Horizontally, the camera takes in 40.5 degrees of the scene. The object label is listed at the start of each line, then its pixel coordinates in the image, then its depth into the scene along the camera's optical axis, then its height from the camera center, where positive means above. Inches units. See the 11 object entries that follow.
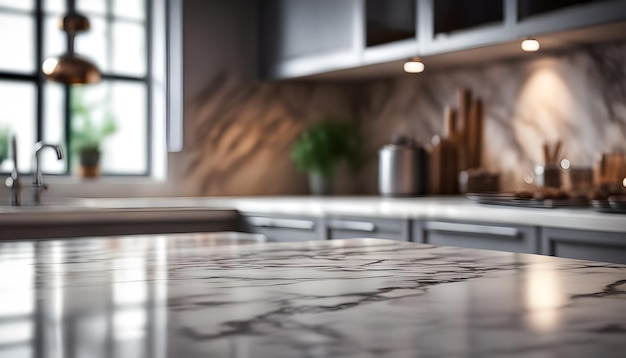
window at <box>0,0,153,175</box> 154.4 +19.3
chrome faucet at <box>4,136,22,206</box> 139.3 +0.1
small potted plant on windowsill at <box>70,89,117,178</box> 154.9 +9.8
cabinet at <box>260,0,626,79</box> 108.7 +23.8
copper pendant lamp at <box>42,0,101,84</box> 130.2 +18.5
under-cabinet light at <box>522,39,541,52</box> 118.0 +19.9
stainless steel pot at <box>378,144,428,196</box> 140.4 +2.4
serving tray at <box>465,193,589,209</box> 98.8 -2.1
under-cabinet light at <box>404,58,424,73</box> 138.9 +19.9
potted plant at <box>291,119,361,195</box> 164.2 +6.7
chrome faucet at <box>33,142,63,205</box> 141.0 +1.0
